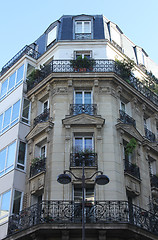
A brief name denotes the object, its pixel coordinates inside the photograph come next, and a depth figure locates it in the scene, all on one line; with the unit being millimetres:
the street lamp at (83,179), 13672
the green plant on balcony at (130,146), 19281
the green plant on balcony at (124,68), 22156
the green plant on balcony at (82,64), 21688
